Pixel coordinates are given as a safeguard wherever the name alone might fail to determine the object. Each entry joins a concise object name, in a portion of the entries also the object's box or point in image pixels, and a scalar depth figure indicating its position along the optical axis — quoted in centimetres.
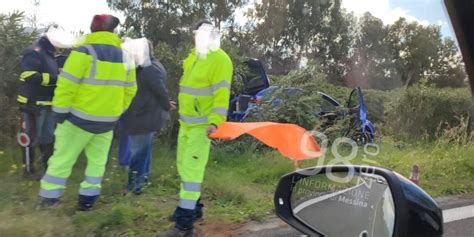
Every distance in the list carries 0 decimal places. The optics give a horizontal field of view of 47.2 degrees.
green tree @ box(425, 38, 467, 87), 3336
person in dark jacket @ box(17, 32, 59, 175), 635
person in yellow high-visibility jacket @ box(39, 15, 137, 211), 504
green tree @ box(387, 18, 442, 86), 4147
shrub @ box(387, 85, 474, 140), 1287
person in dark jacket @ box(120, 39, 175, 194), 612
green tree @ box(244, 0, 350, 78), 3694
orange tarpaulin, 384
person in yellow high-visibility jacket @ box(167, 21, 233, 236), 480
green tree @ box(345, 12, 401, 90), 4038
